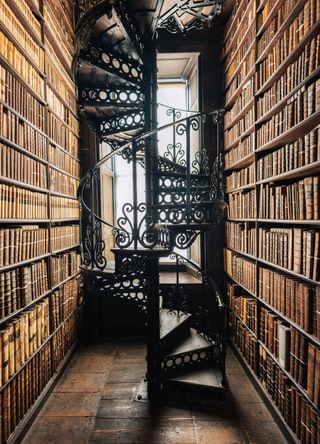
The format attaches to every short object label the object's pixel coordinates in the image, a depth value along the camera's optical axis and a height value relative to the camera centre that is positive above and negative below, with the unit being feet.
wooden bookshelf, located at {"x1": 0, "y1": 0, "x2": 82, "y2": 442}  6.42 +0.34
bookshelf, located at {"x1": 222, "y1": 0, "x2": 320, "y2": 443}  5.71 +0.32
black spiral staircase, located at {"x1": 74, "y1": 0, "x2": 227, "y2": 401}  7.93 +0.26
